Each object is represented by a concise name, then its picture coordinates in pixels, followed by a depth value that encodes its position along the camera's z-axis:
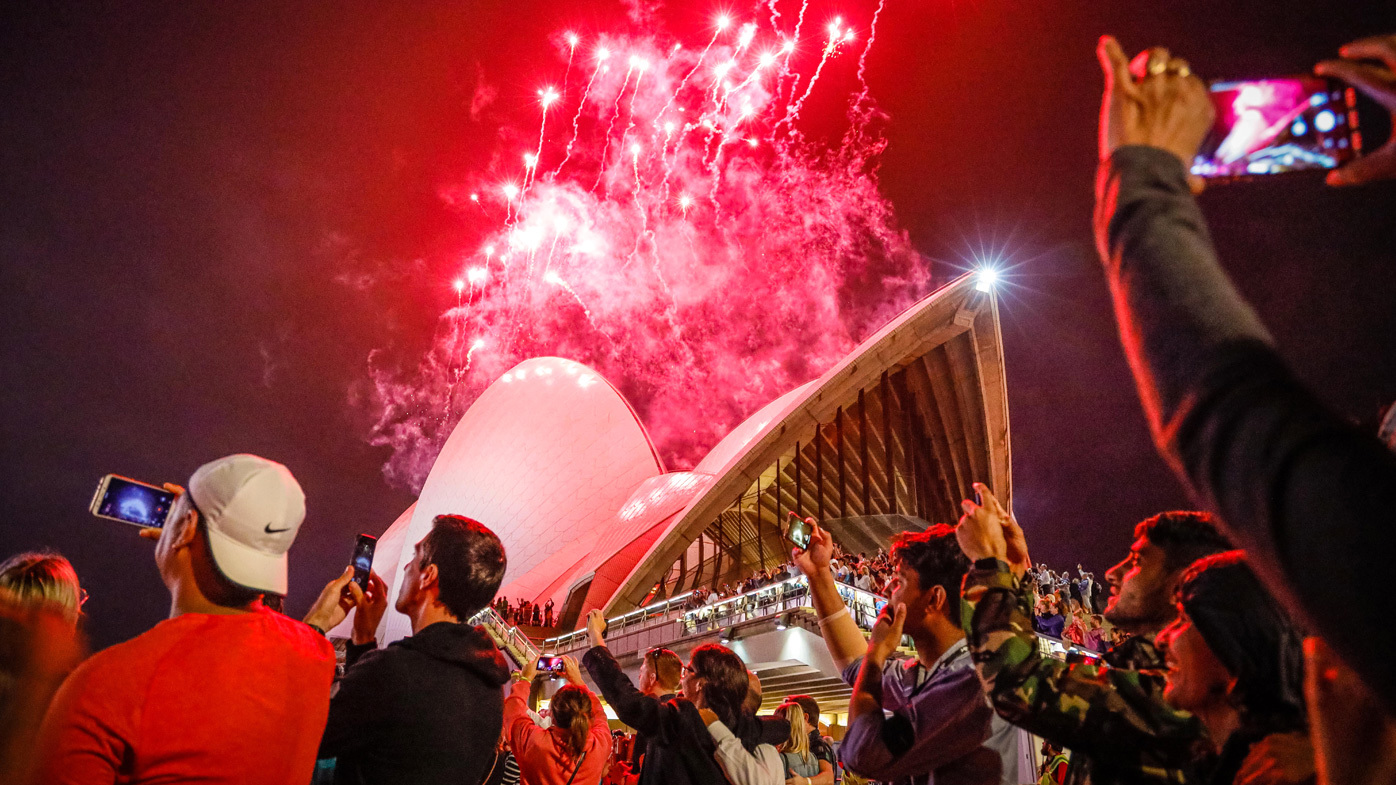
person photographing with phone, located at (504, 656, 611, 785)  2.99
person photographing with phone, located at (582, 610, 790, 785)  2.58
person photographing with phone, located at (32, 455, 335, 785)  1.22
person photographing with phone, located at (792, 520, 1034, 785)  1.90
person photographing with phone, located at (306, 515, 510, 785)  1.71
